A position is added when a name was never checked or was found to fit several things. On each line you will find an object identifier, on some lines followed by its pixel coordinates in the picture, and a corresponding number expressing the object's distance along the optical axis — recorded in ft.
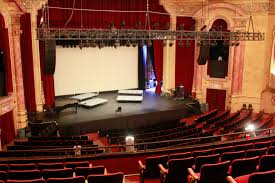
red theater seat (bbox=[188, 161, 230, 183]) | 12.48
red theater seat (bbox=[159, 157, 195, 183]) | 13.88
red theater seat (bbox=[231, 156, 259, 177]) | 13.36
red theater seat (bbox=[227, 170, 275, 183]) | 10.94
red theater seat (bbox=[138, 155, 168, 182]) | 15.40
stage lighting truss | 24.66
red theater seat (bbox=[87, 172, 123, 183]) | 12.10
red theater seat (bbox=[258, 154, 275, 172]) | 13.69
